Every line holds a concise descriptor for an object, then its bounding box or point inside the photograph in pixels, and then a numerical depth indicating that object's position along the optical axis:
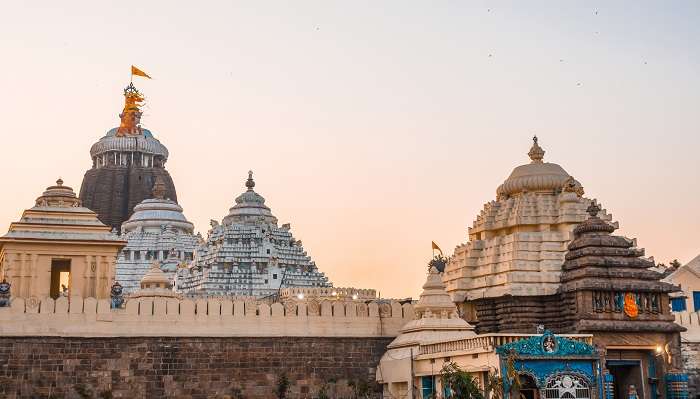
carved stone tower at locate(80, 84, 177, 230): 75.44
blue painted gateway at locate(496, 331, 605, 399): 24.86
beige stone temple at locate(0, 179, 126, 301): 35.84
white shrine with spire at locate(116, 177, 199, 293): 64.69
